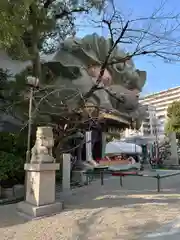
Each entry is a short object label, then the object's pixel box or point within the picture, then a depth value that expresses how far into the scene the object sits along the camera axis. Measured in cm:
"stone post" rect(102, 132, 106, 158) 1872
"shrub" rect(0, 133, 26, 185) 871
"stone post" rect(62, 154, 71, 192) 916
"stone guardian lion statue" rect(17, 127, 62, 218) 600
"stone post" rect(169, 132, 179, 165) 2031
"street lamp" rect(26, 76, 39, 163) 769
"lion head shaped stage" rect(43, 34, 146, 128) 1431
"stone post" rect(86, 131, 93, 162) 1570
